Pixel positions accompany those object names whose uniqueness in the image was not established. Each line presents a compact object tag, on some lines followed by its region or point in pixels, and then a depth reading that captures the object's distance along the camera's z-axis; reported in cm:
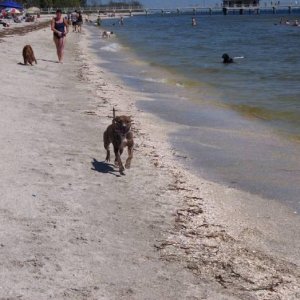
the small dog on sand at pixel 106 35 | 4978
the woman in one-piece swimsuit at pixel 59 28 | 1759
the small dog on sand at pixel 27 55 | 1802
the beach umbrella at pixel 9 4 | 6624
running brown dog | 681
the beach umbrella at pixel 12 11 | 6612
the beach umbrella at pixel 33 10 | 11000
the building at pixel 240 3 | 15125
